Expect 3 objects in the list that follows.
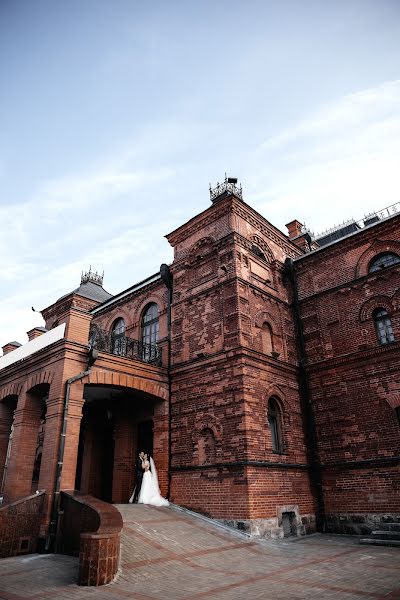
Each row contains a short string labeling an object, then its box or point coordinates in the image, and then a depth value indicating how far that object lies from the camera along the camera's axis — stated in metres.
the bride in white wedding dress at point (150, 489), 12.66
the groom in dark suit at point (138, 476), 13.30
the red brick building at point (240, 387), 11.82
